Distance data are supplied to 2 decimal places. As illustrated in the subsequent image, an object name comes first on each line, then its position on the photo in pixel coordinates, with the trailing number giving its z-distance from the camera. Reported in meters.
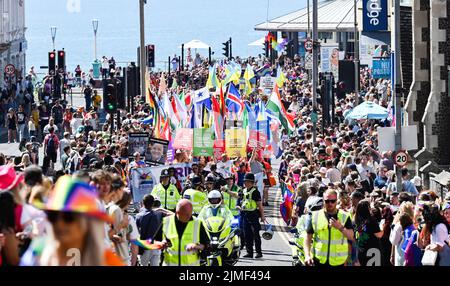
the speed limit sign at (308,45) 61.56
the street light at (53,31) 79.80
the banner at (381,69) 45.31
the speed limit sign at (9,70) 57.41
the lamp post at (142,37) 45.44
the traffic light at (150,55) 72.30
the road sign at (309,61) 54.99
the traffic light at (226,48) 83.59
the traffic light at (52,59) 58.53
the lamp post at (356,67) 49.81
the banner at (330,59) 54.50
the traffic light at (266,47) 94.88
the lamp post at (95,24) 81.91
